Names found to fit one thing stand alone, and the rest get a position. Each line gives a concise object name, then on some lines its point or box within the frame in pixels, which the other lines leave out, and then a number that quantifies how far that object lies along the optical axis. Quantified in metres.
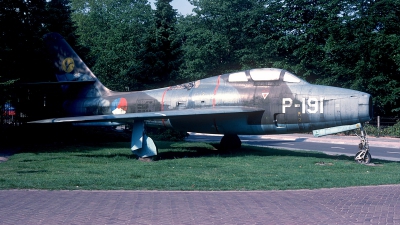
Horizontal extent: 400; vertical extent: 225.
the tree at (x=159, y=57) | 29.45
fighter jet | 15.06
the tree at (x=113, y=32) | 47.75
